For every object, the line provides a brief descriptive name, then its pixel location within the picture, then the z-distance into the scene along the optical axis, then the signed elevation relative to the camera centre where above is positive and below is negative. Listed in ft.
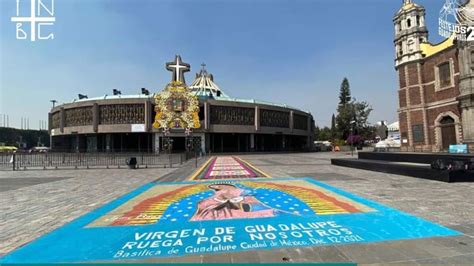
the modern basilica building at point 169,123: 162.61 +16.86
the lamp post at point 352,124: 215.10 +14.66
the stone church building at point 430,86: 100.07 +23.70
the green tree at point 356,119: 230.27 +20.14
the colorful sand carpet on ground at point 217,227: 14.05 -5.46
